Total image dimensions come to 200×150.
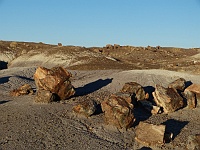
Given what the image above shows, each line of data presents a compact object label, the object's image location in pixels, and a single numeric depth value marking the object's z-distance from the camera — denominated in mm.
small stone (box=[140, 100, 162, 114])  18047
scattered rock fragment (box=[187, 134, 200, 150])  12789
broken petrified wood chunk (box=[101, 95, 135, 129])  14953
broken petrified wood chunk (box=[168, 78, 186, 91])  22297
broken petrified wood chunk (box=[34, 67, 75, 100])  18859
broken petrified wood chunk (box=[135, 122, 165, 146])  13383
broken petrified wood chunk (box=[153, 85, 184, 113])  18438
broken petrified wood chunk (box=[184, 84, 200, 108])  19422
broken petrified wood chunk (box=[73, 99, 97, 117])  16141
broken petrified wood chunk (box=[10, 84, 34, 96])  20609
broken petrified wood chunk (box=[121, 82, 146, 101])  19891
